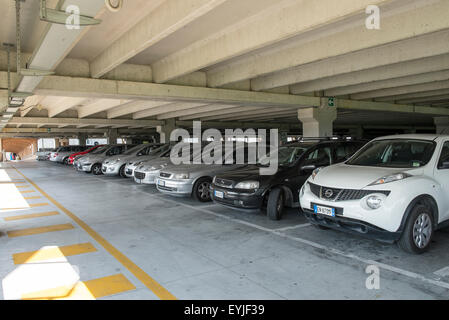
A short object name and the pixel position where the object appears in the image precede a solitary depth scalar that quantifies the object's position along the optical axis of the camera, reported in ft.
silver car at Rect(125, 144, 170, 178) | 39.21
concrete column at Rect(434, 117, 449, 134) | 62.18
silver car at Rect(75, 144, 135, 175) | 49.80
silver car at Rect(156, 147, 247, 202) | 26.84
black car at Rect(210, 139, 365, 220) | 20.86
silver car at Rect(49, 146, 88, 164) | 75.46
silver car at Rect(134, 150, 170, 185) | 32.53
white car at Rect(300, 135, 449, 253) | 13.79
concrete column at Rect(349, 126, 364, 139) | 101.76
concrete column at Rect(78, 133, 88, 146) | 114.62
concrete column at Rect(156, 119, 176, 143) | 70.44
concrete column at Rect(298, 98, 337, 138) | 42.98
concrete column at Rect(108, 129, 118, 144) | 92.27
